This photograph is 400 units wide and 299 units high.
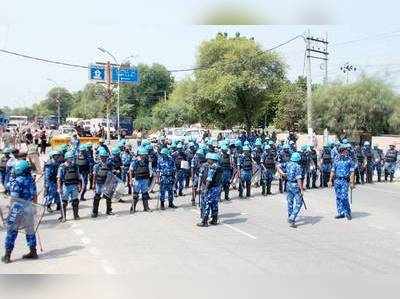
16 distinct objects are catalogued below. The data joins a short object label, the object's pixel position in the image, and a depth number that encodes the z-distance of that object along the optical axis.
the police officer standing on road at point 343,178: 13.21
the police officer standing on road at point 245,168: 16.92
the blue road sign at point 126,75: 39.84
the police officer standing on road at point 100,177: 13.53
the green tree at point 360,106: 42.03
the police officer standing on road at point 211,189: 12.34
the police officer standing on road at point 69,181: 12.99
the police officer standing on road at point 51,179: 14.30
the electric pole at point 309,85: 29.83
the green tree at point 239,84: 43.88
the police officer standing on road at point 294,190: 12.30
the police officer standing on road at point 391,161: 22.25
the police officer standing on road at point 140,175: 14.01
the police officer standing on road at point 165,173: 14.53
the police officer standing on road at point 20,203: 9.04
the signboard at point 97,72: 36.75
